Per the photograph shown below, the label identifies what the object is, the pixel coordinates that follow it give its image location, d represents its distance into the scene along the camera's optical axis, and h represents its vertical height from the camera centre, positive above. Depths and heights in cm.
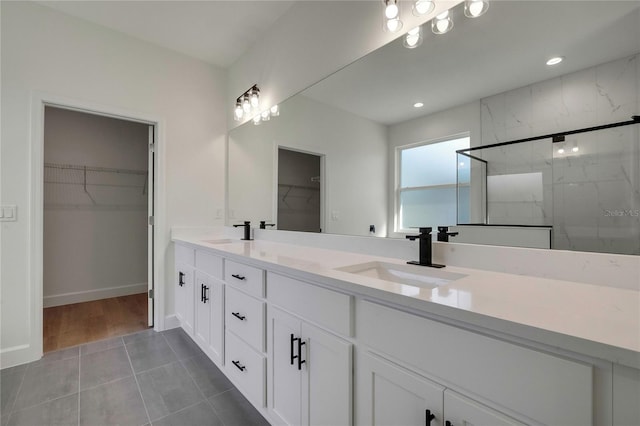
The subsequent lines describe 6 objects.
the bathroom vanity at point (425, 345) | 52 -34
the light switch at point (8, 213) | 193 +0
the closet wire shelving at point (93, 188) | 320 +31
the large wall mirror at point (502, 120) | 86 +39
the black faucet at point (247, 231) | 248 -16
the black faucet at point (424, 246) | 121 -14
